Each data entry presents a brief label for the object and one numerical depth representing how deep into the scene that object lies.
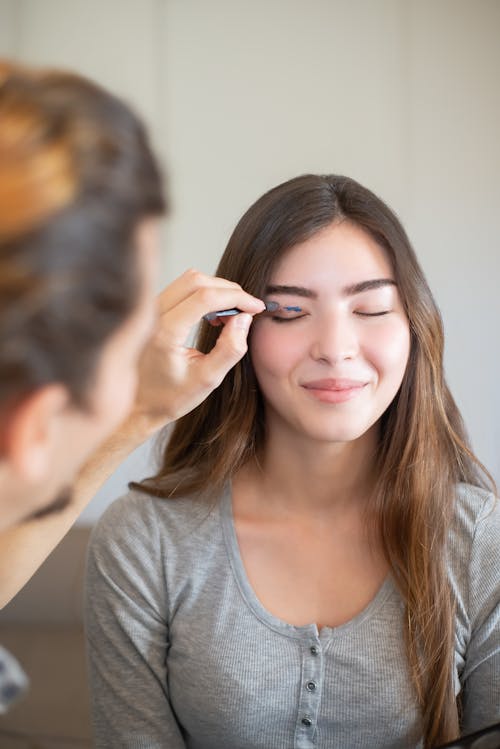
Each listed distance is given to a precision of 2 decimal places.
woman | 1.15
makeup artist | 0.51
